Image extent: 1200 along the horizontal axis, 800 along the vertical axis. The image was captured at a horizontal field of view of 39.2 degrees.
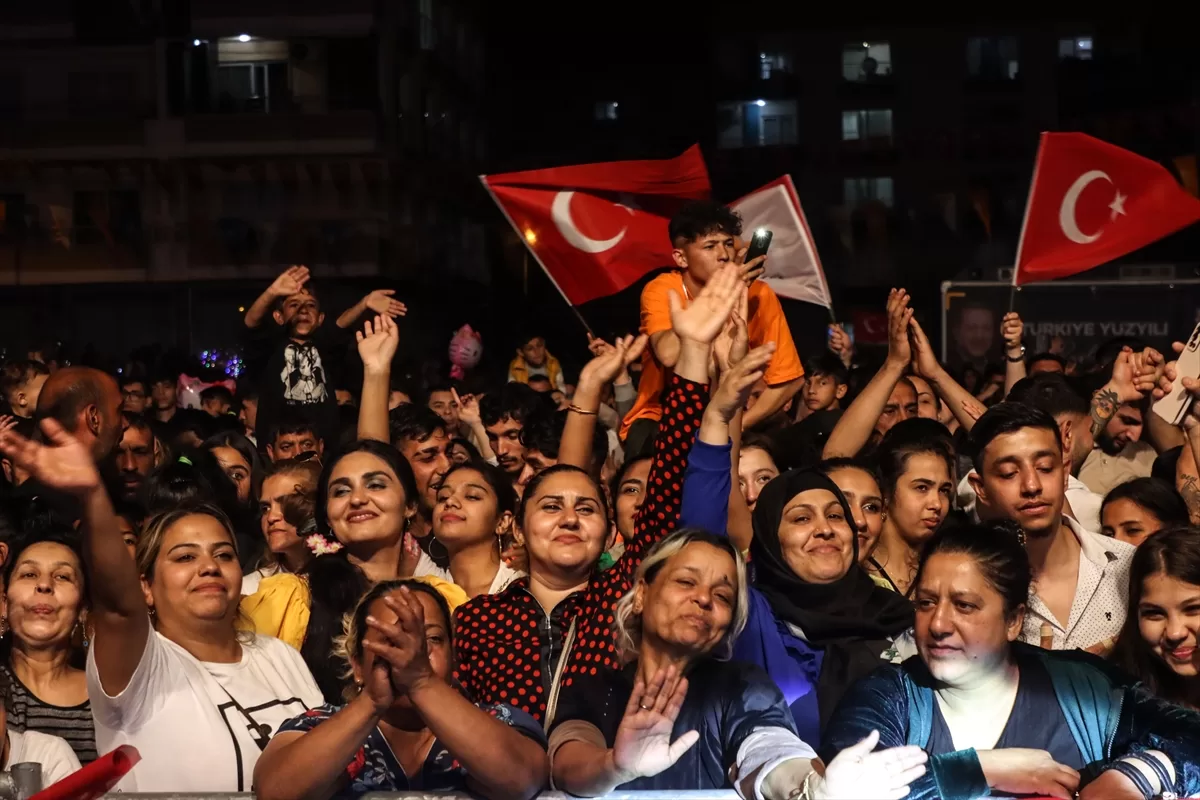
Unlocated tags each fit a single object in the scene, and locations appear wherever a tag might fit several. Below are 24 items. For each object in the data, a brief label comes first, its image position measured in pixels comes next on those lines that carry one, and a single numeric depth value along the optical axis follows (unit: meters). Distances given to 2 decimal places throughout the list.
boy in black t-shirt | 7.97
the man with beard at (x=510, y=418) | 7.64
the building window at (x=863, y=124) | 36.62
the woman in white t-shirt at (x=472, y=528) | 5.46
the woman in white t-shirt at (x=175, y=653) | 3.46
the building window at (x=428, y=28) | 34.91
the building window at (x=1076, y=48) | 34.78
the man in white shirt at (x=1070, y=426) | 5.76
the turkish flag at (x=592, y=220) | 8.84
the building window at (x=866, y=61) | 36.53
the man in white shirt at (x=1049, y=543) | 4.73
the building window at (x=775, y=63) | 37.06
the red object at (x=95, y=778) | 3.01
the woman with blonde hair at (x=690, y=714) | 3.25
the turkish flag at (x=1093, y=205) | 8.97
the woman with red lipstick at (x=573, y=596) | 4.32
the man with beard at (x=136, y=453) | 7.55
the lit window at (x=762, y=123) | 36.75
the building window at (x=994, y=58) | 35.50
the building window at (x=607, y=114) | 38.22
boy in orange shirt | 6.14
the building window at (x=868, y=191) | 34.88
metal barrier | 3.23
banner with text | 16.52
